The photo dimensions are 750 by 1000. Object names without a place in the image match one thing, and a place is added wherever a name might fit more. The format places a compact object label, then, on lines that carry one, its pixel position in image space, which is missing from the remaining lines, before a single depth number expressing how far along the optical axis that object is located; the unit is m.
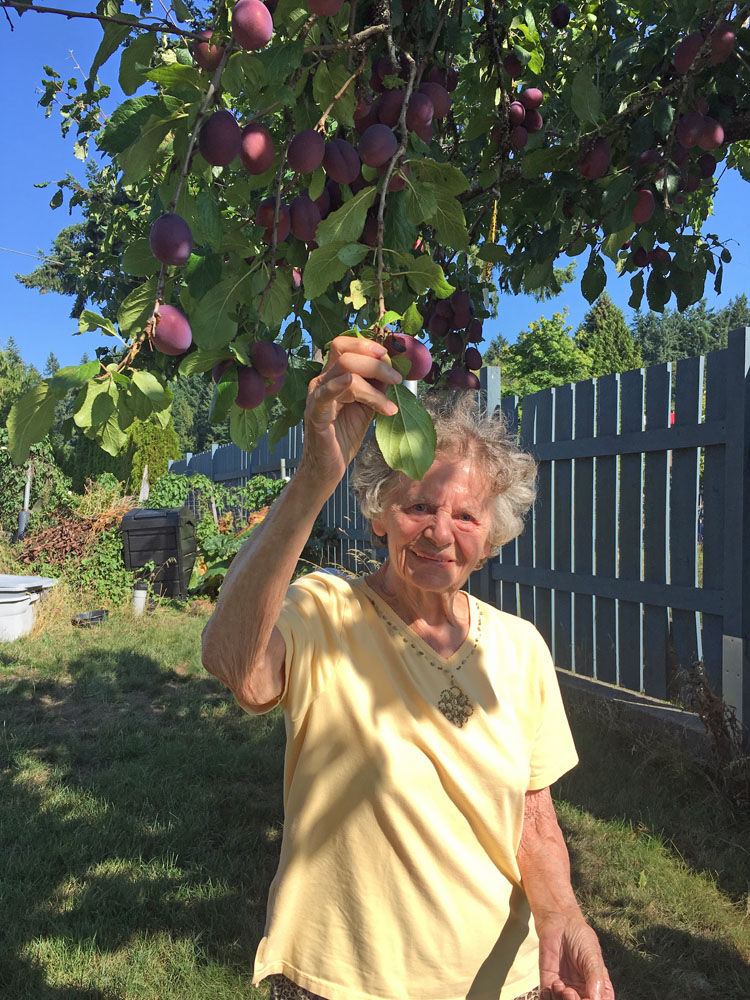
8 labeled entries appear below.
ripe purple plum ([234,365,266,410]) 0.94
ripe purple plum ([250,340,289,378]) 0.95
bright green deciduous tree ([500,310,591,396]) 28.59
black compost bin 8.50
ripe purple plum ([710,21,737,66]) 1.63
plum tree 0.89
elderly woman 1.34
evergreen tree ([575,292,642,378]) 33.97
